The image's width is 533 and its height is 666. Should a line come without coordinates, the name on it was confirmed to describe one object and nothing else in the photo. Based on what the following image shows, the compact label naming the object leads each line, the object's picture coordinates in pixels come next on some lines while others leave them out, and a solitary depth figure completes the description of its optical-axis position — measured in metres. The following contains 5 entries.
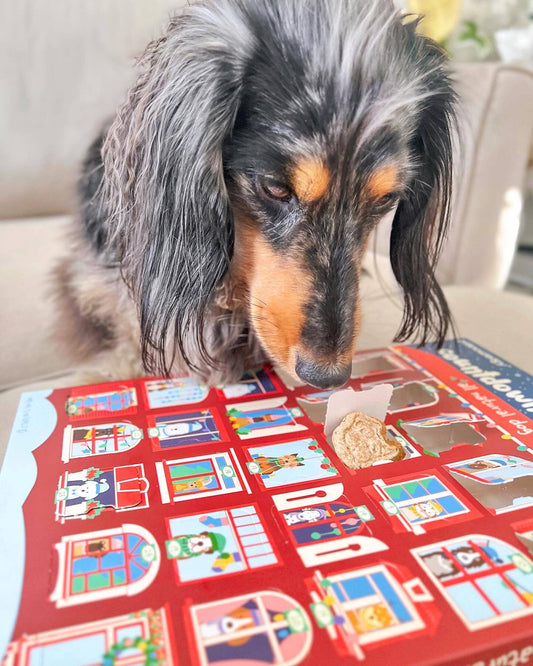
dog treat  0.28
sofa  0.45
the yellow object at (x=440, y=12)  0.69
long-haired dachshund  0.29
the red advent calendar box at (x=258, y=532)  0.19
